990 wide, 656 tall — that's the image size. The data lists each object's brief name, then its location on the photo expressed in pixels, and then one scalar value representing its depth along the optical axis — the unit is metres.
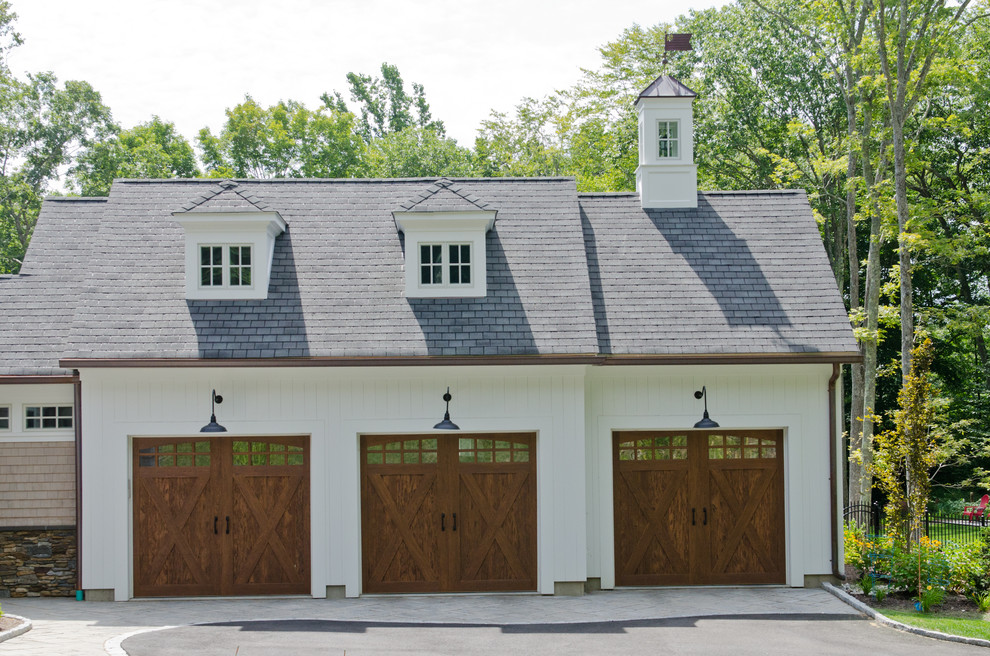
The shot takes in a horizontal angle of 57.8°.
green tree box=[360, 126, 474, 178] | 35.94
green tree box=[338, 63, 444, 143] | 52.34
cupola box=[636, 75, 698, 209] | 14.89
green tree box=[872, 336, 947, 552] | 12.07
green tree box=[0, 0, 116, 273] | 31.02
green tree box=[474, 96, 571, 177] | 33.56
